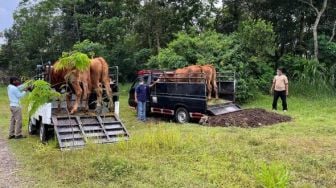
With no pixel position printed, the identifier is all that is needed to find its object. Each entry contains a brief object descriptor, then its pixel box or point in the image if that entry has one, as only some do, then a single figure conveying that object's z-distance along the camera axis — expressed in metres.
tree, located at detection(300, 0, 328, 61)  20.62
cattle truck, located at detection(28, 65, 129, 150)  9.82
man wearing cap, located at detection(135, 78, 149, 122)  14.59
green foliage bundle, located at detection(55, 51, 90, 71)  9.77
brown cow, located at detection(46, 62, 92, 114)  10.66
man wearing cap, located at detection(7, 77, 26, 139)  11.56
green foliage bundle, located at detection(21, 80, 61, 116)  9.35
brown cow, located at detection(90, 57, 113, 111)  10.96
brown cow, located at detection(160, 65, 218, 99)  13.84
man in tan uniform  15.11
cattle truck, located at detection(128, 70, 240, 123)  13.45
